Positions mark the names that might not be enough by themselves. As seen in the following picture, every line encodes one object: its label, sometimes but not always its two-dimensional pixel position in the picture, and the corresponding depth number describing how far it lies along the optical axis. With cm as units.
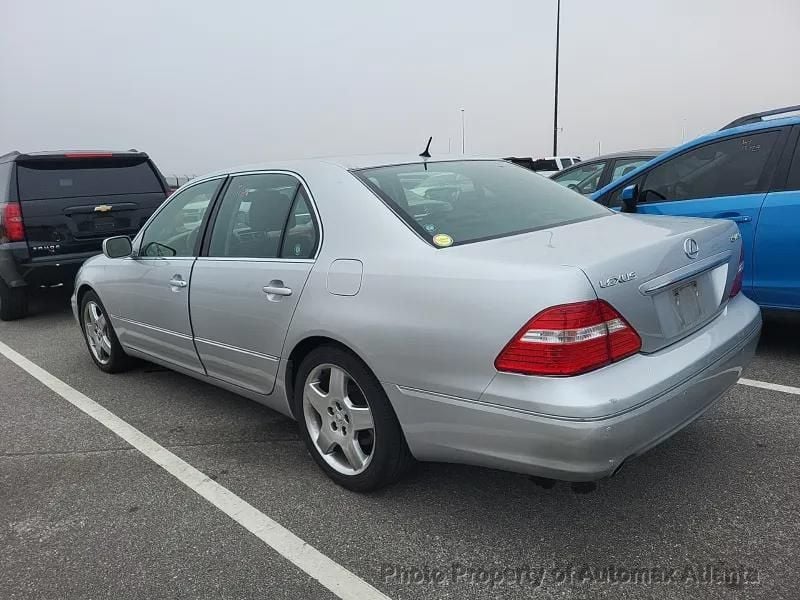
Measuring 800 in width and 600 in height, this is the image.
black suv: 659
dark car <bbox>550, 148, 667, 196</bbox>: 738
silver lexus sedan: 216
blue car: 413
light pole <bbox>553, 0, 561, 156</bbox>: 2085
